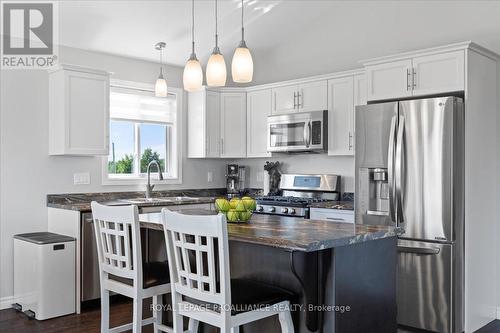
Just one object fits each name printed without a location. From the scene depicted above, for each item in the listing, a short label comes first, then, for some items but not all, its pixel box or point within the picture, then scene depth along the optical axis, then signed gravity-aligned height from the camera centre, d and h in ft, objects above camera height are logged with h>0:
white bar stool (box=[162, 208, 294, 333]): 7.01 -1.95
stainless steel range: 16.08 -0.98
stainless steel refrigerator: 11.99 -0.86
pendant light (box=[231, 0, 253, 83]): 9.39 +2.06
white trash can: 13.47 -3.04
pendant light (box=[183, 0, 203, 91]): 9.91 +1.95
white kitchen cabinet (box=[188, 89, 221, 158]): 18.88 +1.74
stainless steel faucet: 17.15 -0.63
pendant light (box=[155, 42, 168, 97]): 13.76 +2.31
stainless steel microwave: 16.55 +1.30
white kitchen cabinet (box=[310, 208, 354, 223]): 14.71 -1.45
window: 17.57 +1.34
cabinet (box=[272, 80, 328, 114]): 16.75 +2.56
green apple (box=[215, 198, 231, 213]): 9.88 -0.75
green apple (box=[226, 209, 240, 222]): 9.67 -0.94
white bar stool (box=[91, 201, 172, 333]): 8.91 -1.98
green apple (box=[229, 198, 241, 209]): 9.86 -0.70
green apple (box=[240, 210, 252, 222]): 9.66 -0.95
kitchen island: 7.68 -1.75
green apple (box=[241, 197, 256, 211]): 9.77 -0.71
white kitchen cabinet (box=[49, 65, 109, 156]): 14.89 +1.83
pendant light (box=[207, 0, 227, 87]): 9.50 +1.98
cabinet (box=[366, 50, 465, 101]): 12.35 +2.52
